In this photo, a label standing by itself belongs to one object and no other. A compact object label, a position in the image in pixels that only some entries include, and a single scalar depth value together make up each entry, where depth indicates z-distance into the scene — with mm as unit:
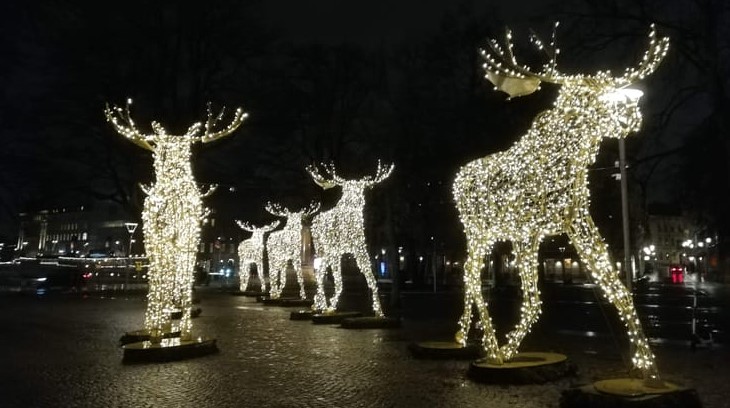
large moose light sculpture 7430
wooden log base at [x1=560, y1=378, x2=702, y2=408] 6484
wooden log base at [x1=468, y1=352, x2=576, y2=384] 8391
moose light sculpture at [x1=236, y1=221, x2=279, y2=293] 27719
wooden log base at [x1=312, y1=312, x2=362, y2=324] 16703
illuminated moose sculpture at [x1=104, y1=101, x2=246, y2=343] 12188
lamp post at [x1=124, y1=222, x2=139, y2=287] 36062
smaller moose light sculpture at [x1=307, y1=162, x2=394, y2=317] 15875
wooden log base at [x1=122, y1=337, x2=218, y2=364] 10789
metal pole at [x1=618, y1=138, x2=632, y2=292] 15604
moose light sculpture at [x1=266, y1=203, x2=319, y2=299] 22609
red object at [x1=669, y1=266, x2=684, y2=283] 45375
